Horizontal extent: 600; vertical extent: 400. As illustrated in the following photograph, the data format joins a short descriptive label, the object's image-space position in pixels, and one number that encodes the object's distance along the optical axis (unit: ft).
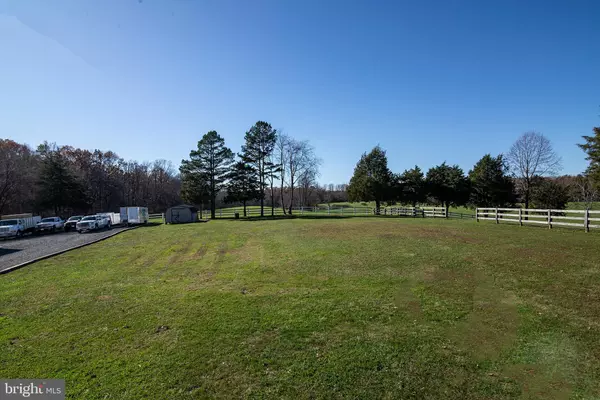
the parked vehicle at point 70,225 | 102.11
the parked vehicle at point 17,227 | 82.84
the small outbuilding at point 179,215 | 126.76
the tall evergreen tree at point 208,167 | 144.05
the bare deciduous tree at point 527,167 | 121.60
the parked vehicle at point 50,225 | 96.37
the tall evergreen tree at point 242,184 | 146.41
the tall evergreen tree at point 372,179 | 146.41
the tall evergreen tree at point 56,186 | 144.36
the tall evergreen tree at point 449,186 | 145.69
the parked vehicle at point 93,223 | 92.93
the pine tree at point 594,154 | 91.48
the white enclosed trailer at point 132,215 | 118.21
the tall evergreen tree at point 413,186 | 153.17
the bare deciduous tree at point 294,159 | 168.55
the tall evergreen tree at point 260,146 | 150.00
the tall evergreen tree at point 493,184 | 128.67
